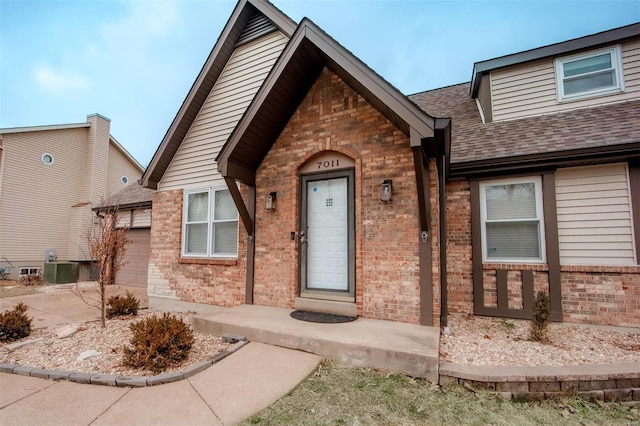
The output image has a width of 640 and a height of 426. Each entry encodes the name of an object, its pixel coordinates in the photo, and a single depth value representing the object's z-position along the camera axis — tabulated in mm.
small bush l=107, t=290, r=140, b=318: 6076
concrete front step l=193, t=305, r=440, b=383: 3369
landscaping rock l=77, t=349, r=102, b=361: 3963
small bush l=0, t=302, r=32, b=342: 4711
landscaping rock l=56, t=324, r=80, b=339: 4916
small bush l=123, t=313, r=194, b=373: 3535
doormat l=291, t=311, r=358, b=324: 4645
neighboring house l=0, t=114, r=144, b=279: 12938
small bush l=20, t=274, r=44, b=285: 11906
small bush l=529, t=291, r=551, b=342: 4406
